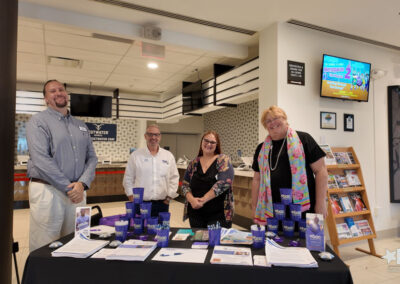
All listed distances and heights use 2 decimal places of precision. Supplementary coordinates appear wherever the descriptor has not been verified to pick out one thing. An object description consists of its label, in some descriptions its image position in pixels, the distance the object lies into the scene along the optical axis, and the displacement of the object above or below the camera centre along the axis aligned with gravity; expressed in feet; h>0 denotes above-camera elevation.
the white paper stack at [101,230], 6.14 -1.76
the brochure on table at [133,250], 4.68 -1.73
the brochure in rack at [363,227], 13.07 -3.44
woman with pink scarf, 7.53 -0.43
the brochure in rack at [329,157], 13.09 -0.20
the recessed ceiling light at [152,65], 20.11 +6.24
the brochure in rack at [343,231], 12.44 -3.46
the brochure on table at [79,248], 4.83 -1.75
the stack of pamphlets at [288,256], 4.48 -1.74
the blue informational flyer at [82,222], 5.70 -1.45
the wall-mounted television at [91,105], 26.68 +4.38
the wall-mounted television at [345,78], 13.80 +3.73
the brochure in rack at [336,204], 12.60 -2.33
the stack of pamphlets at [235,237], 5.53 -1.73
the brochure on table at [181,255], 4.72 -1.79
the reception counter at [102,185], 21.44 -2.85
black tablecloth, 4.40 -1.93
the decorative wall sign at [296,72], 13.58 +3.86
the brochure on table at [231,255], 4.61 -1.78
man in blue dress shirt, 7.16 -0.51
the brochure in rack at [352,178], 13.60 -1.21
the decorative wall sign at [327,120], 14.26 +1.66
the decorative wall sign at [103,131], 30.27 +2.13
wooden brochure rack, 12.24 -2.60
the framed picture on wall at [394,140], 15.92 +0.75
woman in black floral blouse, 8.38 -1.12
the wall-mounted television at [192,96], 22.49 +4.61
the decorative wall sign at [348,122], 14.84 +1.63
